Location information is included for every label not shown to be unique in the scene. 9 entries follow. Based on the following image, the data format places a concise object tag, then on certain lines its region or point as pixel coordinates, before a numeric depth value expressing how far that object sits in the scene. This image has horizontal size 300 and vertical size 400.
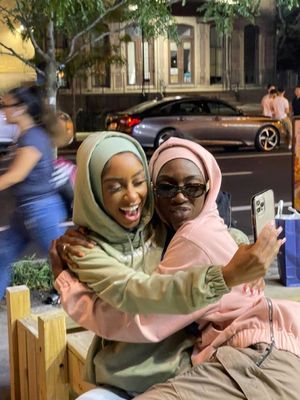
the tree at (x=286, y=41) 27.84
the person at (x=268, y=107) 18.42
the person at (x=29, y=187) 4.57
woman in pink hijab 1.89
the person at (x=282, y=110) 18.08
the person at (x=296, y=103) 17.47
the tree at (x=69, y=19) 7.24
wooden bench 2.89
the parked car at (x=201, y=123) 16.89
